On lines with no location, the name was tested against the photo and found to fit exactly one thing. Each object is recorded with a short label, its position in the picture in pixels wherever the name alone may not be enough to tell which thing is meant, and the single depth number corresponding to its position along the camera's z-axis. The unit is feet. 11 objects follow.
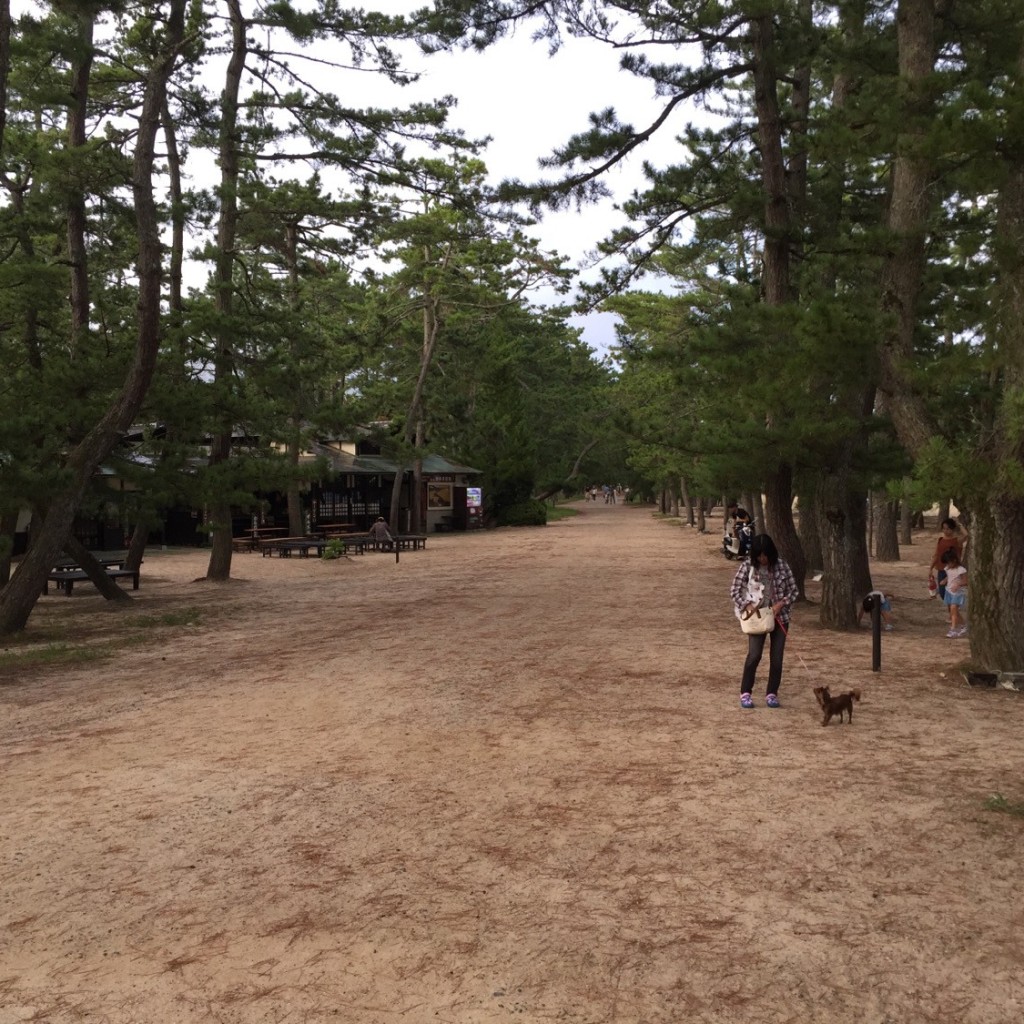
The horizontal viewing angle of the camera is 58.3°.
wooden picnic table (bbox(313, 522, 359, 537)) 106.22
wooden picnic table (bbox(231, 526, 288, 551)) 93.09
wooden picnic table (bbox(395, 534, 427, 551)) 96.89
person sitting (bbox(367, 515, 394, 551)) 89.51
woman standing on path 24.72
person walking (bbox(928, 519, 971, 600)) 37.52
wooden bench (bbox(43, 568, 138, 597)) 54.54
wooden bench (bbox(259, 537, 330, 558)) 85.25
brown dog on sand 22.59
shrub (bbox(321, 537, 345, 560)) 80.64
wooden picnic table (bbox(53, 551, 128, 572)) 61.31
